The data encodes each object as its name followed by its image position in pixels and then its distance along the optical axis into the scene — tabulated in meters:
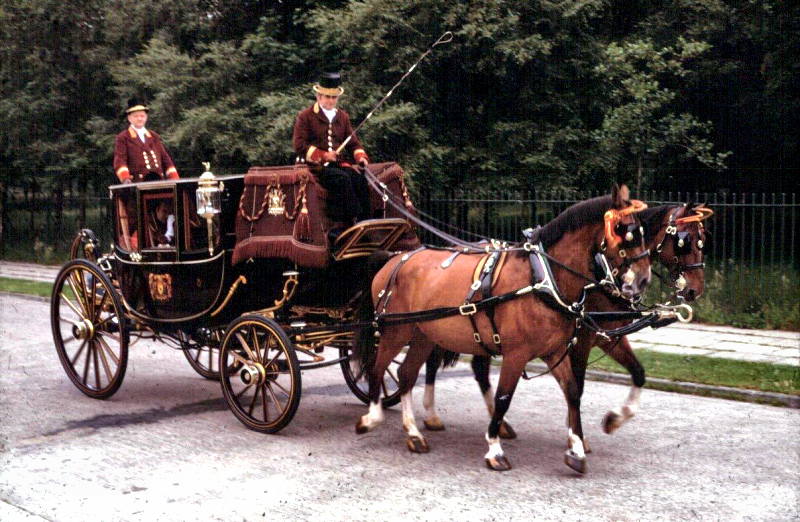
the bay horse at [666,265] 6.17
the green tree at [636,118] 14.48
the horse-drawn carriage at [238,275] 7.00
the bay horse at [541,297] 5.79
